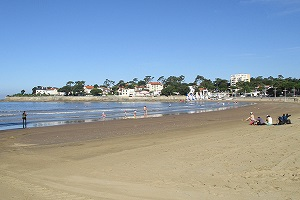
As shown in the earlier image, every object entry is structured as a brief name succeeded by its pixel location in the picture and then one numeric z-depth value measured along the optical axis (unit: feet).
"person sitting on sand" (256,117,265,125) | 68.08
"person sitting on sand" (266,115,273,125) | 64.88
